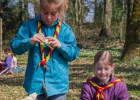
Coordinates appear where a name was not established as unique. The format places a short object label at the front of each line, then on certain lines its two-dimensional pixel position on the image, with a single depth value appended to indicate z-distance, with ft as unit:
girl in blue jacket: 10.13
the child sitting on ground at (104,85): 10.93
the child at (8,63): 43.68
